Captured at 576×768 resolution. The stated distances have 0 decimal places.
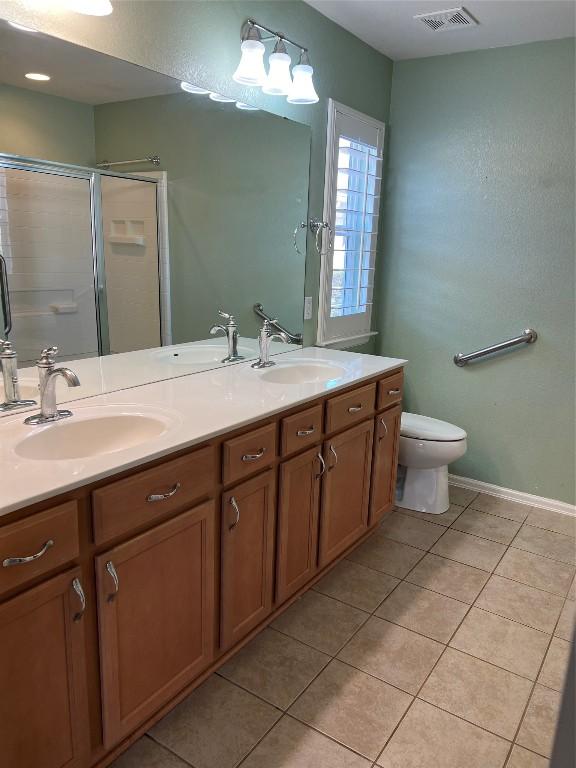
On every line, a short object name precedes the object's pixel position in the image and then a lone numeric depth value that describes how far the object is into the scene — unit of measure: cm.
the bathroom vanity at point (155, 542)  125
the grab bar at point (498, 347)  315
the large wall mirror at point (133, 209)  167
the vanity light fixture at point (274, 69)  220
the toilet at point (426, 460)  304
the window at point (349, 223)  296
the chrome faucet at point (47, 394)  165
